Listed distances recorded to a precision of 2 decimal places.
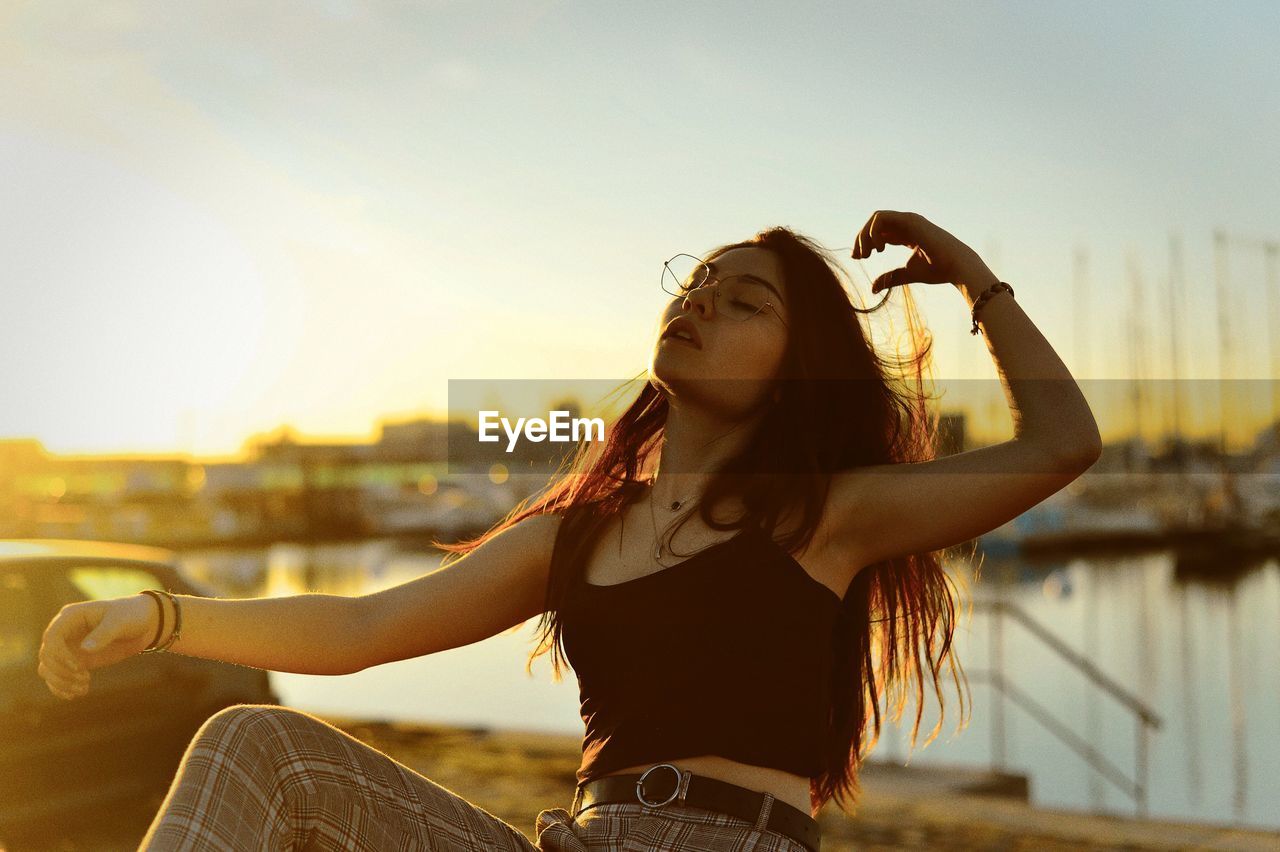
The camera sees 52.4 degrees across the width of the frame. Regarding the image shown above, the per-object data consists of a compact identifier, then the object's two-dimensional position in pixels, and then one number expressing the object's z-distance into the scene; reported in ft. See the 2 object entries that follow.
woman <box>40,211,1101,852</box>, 6.09
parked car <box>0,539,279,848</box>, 17.70
